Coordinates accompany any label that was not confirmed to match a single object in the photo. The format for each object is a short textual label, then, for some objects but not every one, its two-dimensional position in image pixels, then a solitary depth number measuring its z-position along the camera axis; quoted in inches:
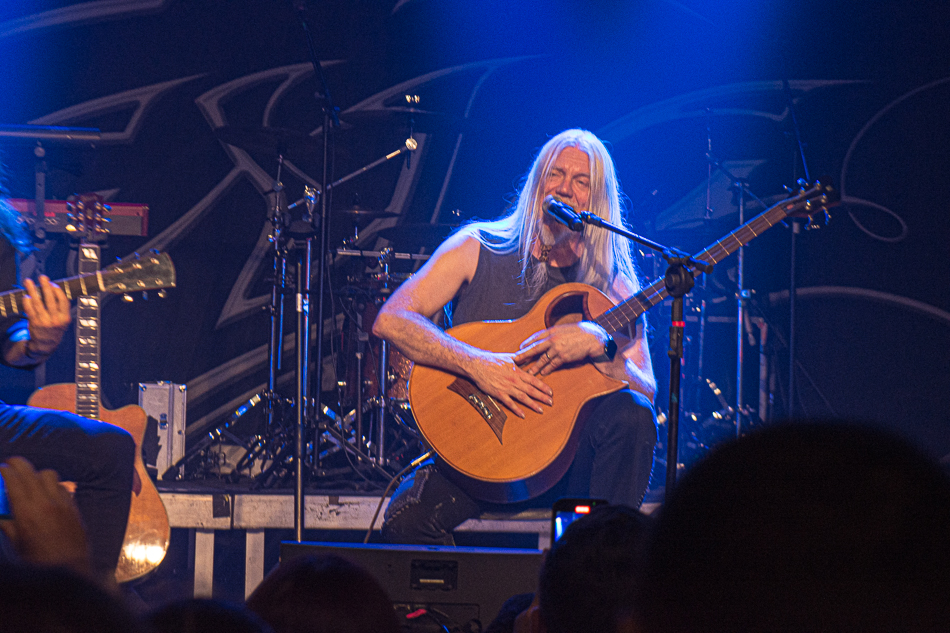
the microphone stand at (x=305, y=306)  173.8
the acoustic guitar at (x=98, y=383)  151.3
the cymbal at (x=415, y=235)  260.0
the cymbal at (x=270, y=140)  235.9
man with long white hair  144.6
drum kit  221.5
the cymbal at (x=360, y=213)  255.8
